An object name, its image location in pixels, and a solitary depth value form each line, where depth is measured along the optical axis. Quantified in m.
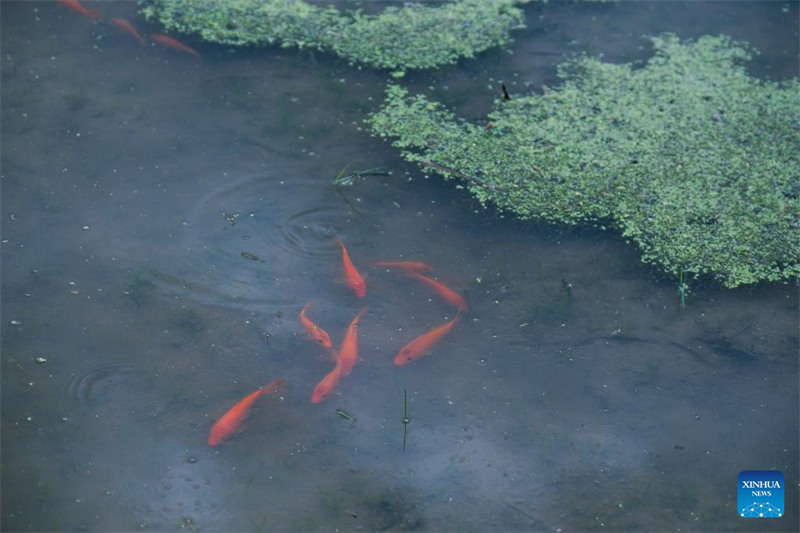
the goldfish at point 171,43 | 4.30
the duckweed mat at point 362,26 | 4.36
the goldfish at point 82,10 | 4.54
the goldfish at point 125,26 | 4.40
